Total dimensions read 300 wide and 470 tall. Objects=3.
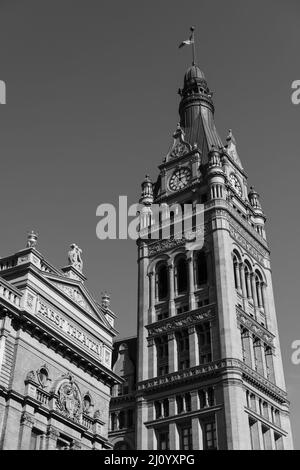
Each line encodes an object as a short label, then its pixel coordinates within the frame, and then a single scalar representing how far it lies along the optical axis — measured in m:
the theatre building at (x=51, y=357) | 46.12
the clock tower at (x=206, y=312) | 75.94
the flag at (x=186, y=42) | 105.25
